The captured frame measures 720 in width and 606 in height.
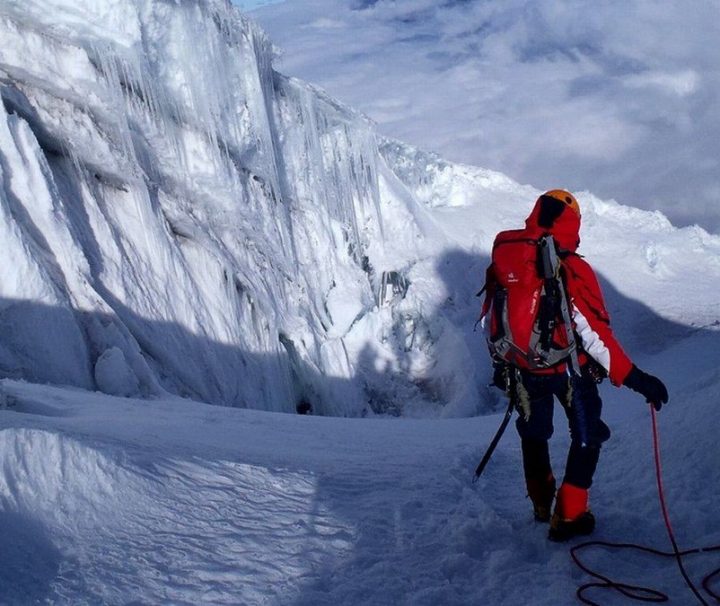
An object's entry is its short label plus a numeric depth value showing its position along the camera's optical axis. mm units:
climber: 3291
